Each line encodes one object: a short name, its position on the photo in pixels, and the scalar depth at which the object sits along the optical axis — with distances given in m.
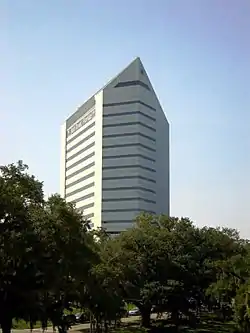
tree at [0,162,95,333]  27.12
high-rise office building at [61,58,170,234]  140.12
